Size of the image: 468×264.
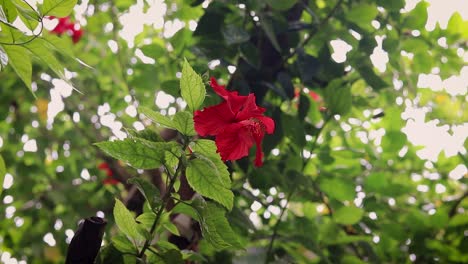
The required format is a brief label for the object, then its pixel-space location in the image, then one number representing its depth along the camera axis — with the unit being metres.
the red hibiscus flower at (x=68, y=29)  1.61
